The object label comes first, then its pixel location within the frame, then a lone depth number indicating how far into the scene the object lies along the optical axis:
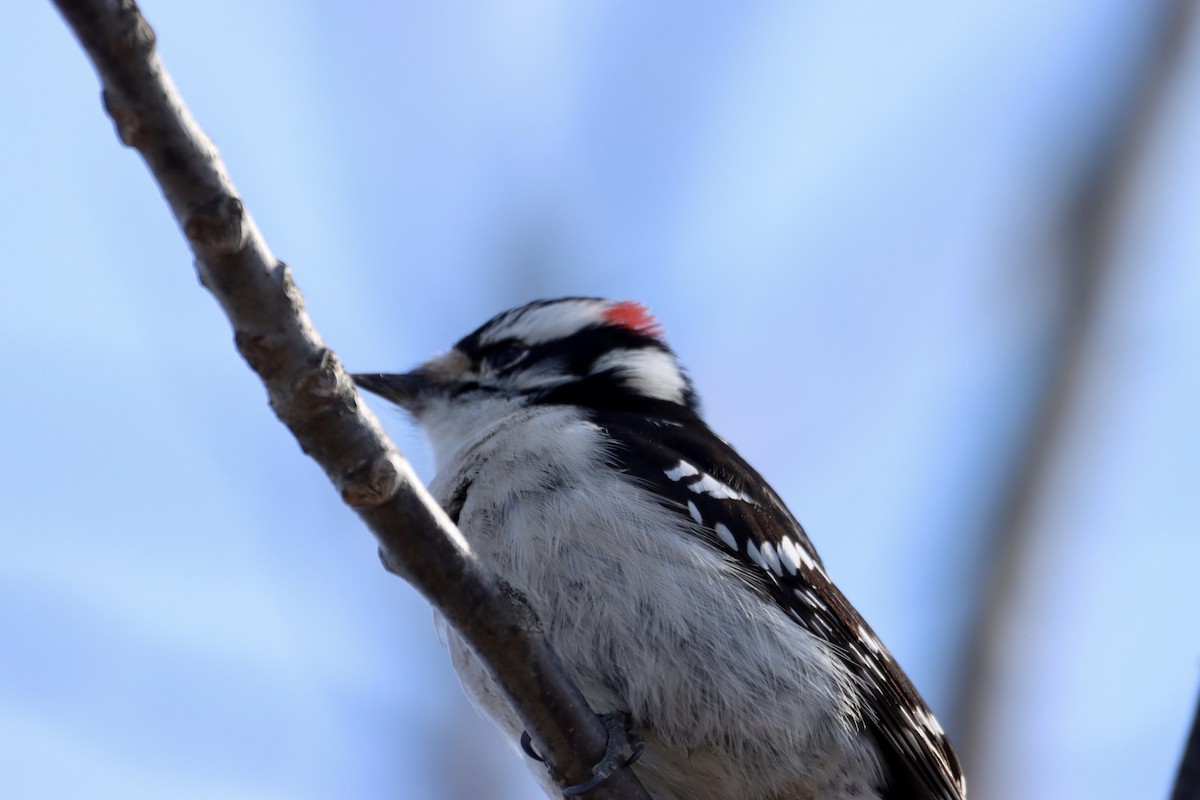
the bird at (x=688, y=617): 3.23
